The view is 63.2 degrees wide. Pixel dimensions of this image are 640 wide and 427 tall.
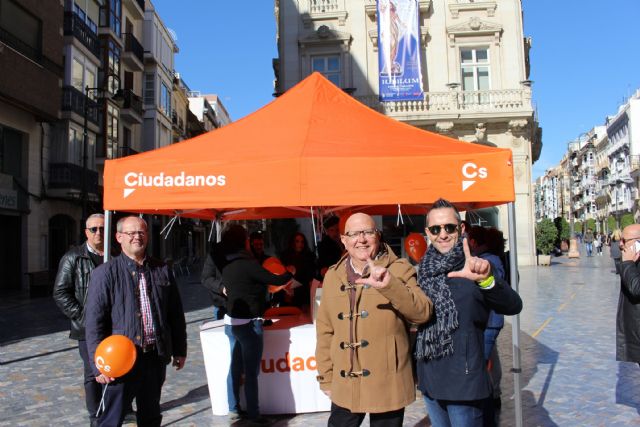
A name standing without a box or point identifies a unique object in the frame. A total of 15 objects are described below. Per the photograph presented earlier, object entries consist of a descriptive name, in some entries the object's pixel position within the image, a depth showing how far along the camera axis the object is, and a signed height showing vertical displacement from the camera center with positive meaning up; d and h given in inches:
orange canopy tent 178.2 +23.8
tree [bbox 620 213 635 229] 2059.9 +54.9
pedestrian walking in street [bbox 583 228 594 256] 1487.2 -25.9
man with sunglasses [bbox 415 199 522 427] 104.6 -18.3
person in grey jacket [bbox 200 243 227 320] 248.5 -17.4
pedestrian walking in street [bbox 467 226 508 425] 173.6 -6.1
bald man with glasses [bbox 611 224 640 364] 149.4 -20.6
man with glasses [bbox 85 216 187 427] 132.1 -18.5
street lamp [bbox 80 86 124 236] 644.7 +145.8
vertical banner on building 910.4 +327.5
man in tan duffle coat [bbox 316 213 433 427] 112.3 -21.9
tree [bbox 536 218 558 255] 1015.6 -1.6
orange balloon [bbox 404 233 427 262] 279.1 -3.8
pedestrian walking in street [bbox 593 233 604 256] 1611.7 -35.1
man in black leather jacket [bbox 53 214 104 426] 173.6 -12.3
